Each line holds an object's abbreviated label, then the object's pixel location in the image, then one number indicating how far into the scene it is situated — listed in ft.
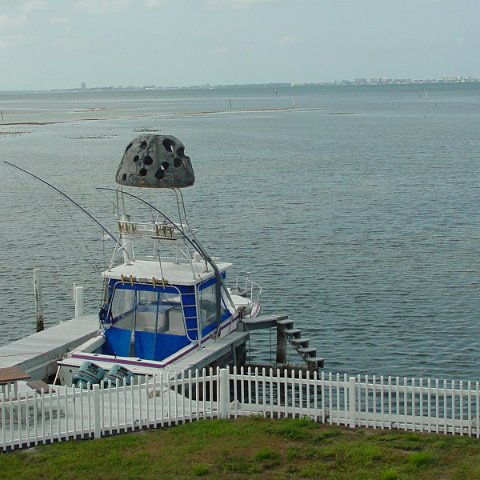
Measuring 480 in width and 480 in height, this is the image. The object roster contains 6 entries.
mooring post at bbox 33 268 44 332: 98.58
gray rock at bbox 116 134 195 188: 71.20
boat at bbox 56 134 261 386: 70.74
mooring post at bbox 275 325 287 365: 85.48
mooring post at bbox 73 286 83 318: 86.63
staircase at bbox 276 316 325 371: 79.87
